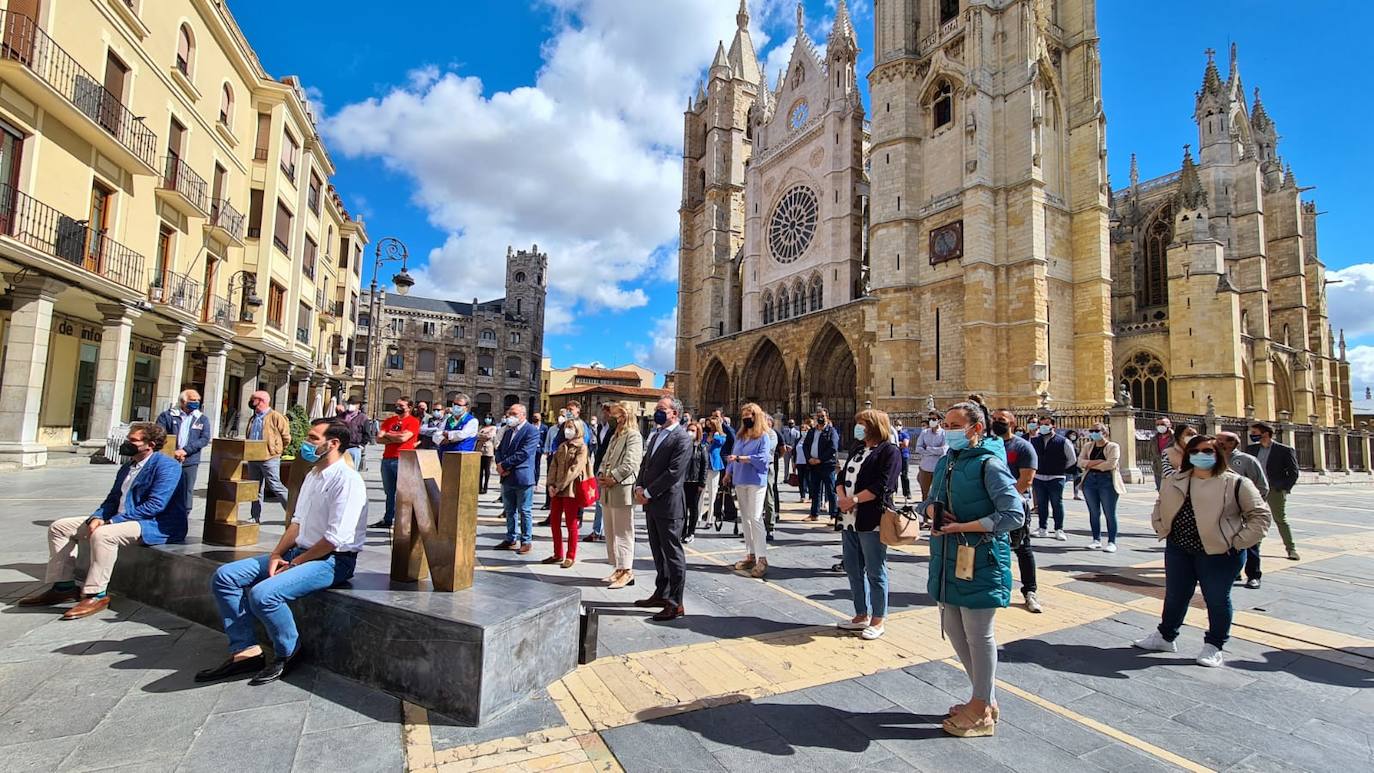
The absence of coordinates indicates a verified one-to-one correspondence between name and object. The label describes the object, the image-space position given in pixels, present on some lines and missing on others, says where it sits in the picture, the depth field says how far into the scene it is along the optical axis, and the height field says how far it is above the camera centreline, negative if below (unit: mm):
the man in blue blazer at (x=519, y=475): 6648 -476
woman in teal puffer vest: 2912 -540
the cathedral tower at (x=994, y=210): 22734 +9577
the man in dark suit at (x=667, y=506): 4609 -561
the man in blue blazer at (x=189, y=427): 6783 -54
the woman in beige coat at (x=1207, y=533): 3967 -538
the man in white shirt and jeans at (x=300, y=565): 3248 -806
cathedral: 23219 +9385
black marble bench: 2885 -1094
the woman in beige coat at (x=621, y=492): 5508 -527
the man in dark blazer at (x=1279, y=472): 7086 -193
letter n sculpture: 3529 -554
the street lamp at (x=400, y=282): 14925 +3686
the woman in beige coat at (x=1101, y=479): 7562 -379
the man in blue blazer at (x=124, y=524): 4215 -751
